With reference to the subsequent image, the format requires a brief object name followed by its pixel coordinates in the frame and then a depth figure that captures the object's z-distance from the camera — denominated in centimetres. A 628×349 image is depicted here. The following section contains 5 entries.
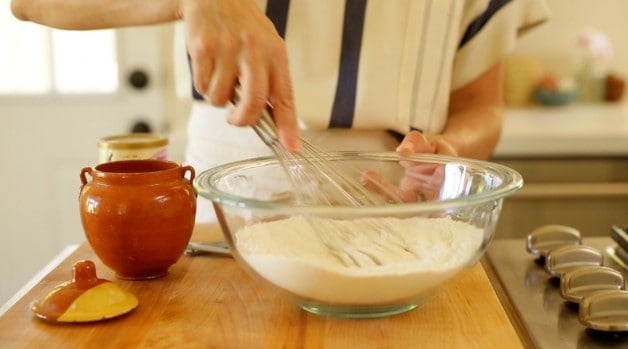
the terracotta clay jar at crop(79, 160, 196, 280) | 72
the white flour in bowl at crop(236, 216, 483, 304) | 63
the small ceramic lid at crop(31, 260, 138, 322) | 65
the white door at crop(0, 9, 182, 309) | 203
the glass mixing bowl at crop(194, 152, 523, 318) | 62
